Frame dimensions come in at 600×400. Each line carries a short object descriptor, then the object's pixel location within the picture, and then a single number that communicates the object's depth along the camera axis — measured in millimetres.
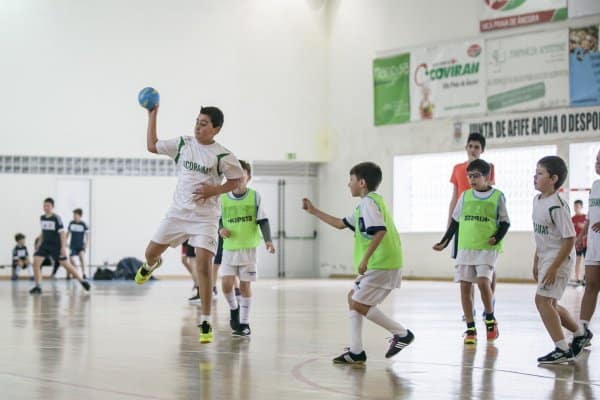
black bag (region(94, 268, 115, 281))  28067
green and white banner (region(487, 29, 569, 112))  24922
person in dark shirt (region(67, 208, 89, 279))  27344
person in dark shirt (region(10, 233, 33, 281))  27578
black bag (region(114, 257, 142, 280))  28672
